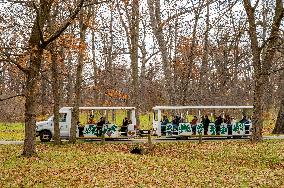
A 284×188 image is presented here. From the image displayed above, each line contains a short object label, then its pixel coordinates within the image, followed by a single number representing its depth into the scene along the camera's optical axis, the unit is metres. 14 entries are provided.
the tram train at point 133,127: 31.92
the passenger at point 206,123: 32.31
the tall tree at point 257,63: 26.55
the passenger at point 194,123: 32.19
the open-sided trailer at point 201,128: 32.09
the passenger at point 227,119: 32.62
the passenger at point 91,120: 32.06
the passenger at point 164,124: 33.06
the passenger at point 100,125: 31.92
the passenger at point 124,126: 32.75
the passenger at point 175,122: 32.47
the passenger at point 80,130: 31.90
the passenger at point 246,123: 32.84
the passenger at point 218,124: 32.50
